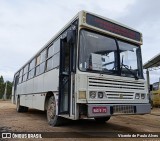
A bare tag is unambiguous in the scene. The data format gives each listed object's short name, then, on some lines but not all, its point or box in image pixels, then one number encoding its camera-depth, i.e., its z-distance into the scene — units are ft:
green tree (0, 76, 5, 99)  220.70
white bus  20.12
